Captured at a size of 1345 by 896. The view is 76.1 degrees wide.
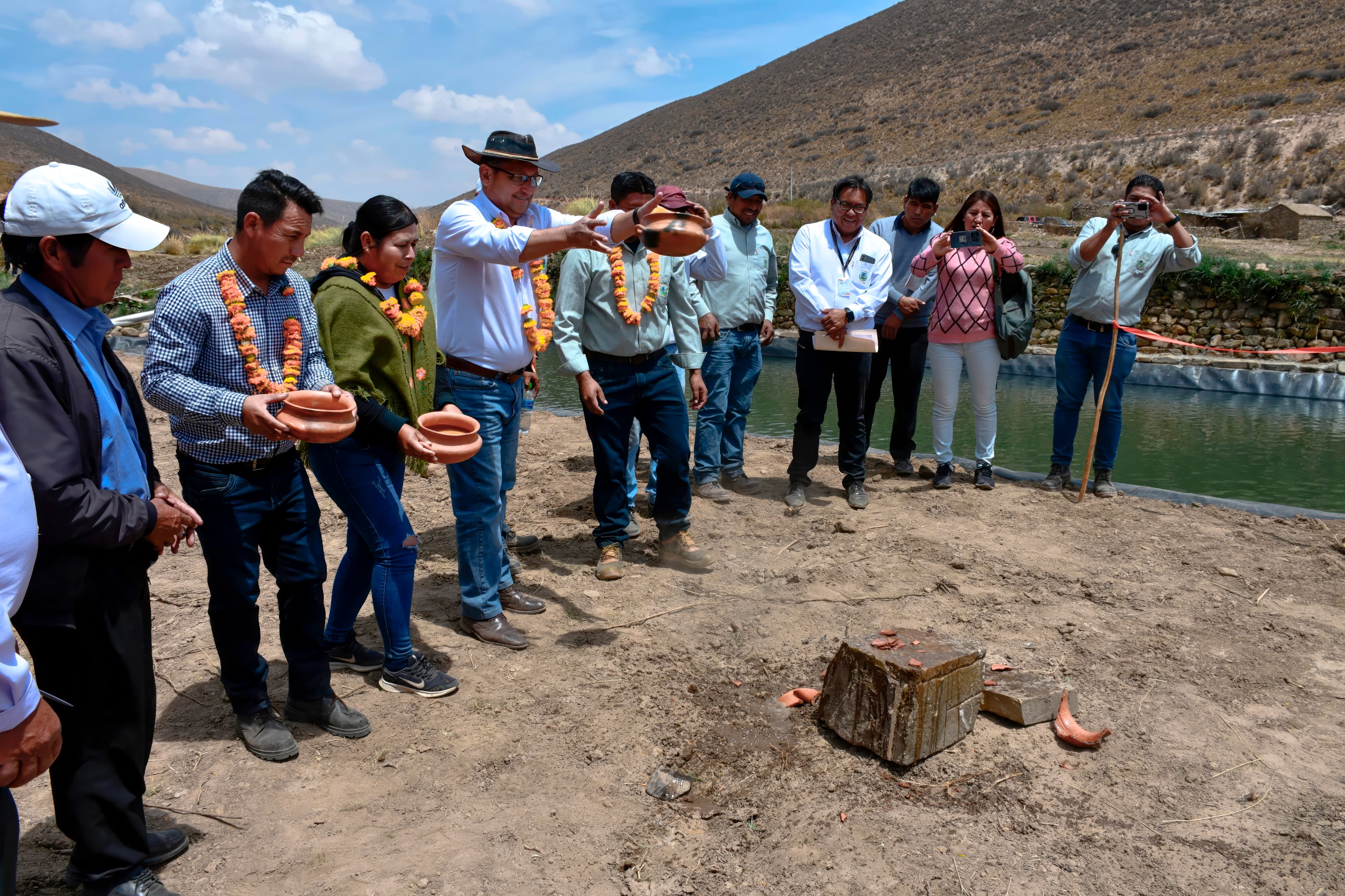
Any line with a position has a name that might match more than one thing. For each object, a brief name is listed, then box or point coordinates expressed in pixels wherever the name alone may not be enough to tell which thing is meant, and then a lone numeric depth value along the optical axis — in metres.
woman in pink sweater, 5.44
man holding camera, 5.29
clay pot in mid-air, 2.86
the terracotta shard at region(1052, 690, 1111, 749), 2.85
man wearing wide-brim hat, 3.35
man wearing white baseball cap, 1.77
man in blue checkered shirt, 2.41
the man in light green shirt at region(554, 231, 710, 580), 4.10
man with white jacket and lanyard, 5.21
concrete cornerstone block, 2.73
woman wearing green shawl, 2.83
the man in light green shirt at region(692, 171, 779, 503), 5.61
